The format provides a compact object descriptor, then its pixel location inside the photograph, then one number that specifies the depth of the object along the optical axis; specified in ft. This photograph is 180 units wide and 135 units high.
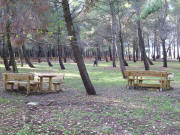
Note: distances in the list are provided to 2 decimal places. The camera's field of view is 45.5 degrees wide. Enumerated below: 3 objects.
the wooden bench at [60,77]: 31.84
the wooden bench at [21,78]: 28.86
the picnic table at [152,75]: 33.58
